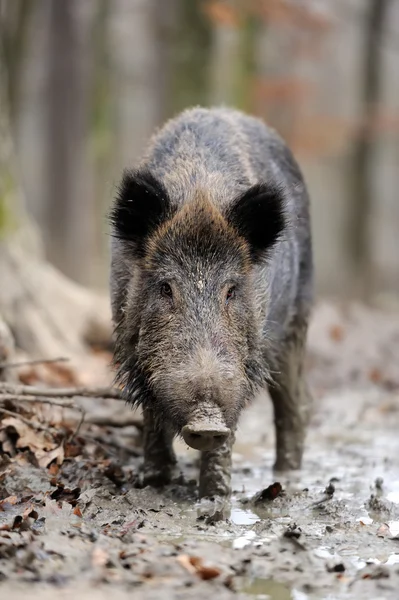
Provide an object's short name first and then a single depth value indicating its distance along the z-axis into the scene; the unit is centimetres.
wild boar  1028
